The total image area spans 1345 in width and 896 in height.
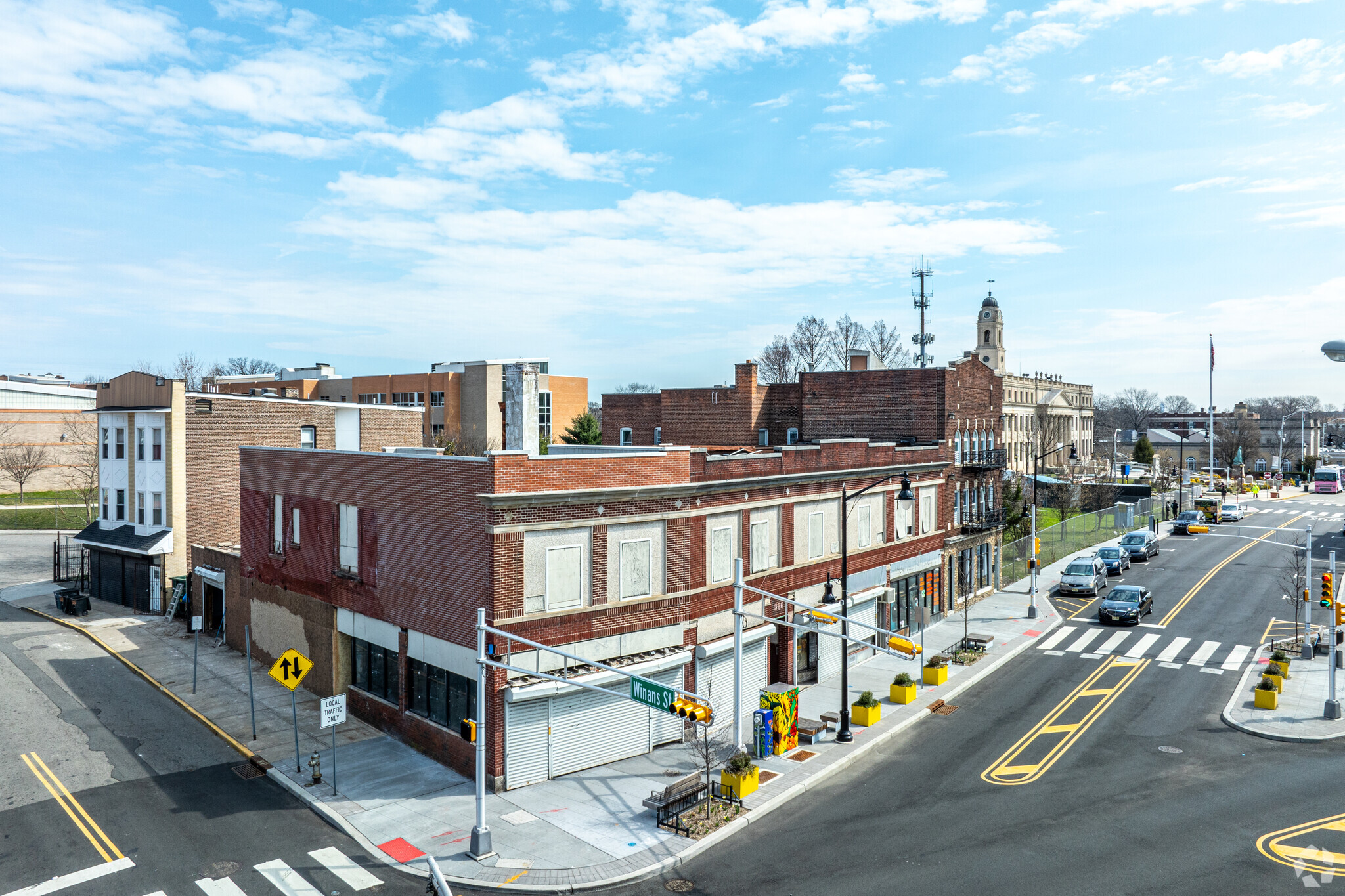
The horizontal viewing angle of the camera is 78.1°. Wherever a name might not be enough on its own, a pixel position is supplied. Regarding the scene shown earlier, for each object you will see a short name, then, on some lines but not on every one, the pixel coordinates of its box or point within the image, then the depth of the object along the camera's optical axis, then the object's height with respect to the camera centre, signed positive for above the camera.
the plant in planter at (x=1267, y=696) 27.09 -8.55
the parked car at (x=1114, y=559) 52.94 -7.94
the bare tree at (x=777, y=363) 106.44 +9.63
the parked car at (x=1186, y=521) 71.00 -7.35
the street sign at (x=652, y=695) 16.30 -5.14
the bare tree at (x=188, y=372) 112.25 +9.13
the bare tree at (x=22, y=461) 72.31 -2.02
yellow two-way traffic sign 21.31 -5.99
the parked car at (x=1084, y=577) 46.62 -8.07
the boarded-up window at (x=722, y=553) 26.33 -3.74
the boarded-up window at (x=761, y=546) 28.34 -3.76
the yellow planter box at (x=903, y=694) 28.25 -8.80
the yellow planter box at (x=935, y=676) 30.34 -8.77
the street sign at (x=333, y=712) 19.61 -6.55
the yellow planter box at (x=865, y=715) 26.08 -8.80
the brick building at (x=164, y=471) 40.22 -1.63
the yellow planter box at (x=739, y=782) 20.06 -8.41
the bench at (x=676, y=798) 18.59 -8.23
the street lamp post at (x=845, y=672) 23.77 -6.86
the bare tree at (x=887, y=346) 106.94 +11.95
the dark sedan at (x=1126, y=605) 39.75 -8.23
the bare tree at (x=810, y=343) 105.94 +12.14
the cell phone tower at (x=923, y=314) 73.56 +10.93
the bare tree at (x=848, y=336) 105.31 +12.97
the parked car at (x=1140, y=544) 56.38 -7.49
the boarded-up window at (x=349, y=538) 26.14 -3.16
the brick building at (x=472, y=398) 86.81 +4.29
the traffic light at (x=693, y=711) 16.02 -5.30
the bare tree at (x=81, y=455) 74.38 -1.50
